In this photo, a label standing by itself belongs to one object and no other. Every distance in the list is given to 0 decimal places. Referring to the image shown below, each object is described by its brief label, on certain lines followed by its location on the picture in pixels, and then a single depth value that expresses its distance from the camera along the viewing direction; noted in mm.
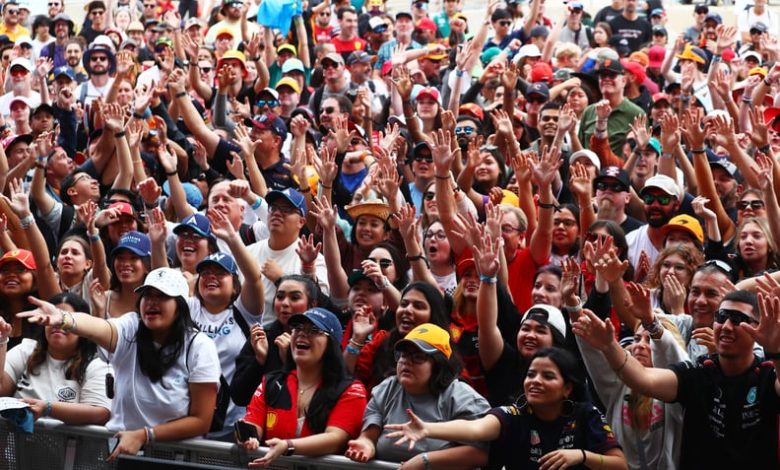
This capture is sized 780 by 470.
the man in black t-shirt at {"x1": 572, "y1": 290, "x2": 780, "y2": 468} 5656
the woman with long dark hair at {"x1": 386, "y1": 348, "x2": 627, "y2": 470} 5711
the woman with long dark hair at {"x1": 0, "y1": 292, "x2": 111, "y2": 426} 6641
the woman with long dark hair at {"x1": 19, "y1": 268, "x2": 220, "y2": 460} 6195
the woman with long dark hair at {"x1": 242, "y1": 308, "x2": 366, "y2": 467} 6160
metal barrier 5898
